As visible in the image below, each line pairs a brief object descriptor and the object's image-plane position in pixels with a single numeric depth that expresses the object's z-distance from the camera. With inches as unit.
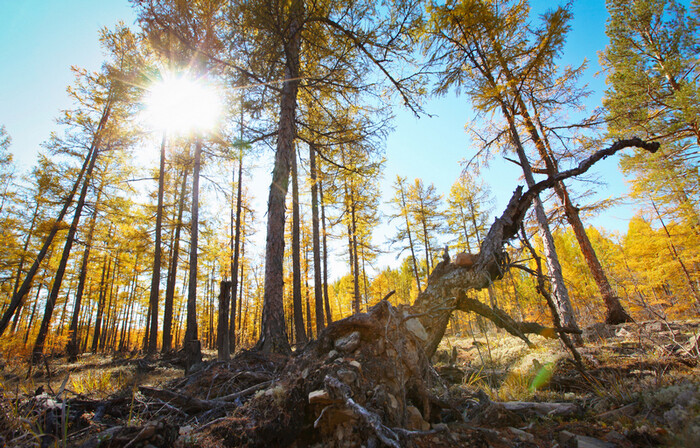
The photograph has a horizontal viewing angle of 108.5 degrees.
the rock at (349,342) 90.5
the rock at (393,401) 79.8
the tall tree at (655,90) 348.2
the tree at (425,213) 756.6
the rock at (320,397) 66.9
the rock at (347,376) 74.7
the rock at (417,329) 112.1
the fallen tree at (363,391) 68.0
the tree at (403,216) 744.2
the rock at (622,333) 235.7
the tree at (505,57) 266.7
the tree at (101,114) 432.8
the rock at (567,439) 72.6
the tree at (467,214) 804.6
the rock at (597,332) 266.7
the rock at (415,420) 82.2
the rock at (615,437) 69.6
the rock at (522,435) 76.9
